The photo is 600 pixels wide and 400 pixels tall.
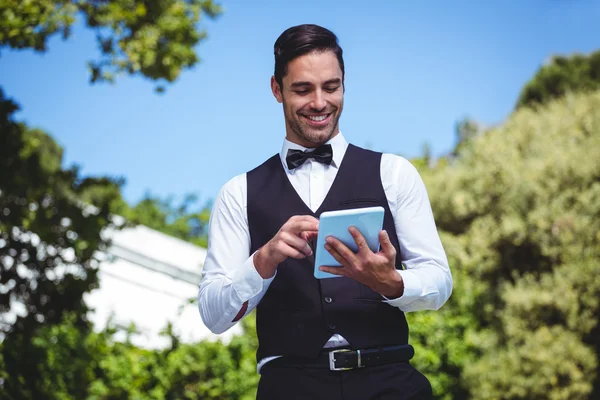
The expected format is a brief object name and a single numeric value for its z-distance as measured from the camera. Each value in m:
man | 2.25
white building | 12.72
